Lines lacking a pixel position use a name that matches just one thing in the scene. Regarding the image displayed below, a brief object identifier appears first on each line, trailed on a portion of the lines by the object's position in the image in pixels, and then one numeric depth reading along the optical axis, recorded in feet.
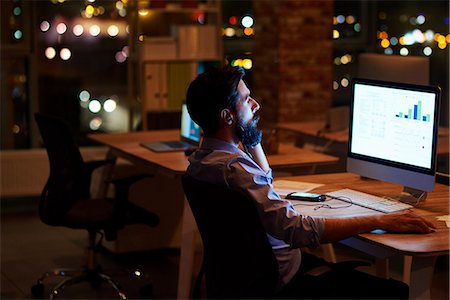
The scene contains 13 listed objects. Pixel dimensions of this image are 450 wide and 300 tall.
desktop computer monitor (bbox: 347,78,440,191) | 10.98
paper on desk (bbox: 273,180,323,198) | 11.94
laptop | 16.24
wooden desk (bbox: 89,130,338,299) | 13.98
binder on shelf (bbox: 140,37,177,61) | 21.98
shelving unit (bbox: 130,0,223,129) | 22.09
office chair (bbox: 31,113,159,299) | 14.73
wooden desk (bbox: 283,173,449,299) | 9.32
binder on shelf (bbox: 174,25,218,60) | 22.31
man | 9.46
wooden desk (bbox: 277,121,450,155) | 16.85
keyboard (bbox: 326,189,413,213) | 10.96
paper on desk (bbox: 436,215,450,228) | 10.38
